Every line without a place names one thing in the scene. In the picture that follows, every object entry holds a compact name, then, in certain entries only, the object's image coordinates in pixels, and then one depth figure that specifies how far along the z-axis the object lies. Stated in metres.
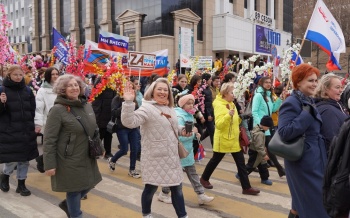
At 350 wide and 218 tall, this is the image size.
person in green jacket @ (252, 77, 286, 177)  6.93
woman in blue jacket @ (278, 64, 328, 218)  3.54
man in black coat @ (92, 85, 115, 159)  8.34
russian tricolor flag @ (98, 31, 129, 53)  9.53
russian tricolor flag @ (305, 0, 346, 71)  6.90
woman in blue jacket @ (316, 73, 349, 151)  3.75
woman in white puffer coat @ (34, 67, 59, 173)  6.09
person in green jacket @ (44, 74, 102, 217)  4.05
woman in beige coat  4.36
